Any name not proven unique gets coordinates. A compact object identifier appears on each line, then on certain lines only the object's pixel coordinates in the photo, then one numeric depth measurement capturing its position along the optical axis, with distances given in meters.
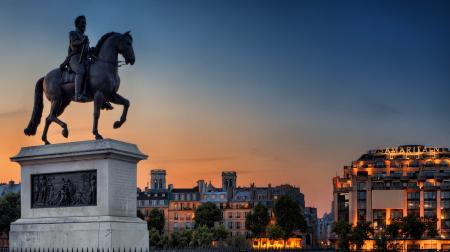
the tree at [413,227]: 115.81
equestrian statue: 25.00
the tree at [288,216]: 126.50
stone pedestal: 23.56
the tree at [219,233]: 118.86
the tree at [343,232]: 99.88
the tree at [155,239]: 94.50
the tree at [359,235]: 99.56
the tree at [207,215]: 132.75
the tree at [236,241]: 93.46
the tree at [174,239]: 99.56
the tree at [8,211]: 84.75
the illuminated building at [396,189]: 149.50
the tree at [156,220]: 124.89
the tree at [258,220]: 132.50
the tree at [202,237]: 107.56
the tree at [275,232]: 123.62
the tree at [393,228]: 114.53
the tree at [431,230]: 125.88
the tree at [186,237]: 103.10
